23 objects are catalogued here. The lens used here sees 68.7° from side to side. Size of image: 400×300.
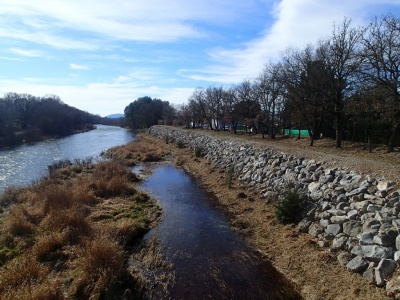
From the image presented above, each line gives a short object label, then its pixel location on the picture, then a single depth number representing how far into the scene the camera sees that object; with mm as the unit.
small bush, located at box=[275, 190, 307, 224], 10383
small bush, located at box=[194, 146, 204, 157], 28047
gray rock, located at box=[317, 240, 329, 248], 8455
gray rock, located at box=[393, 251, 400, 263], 6357
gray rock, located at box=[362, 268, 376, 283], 6567
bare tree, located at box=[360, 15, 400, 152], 15898
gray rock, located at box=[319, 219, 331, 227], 9008
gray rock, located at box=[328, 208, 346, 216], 8889
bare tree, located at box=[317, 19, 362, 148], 19625
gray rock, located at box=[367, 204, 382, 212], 8078
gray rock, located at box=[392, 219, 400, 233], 7051
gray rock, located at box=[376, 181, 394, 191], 8665
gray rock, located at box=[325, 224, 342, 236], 8469
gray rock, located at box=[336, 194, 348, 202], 9382
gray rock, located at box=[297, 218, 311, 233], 9609
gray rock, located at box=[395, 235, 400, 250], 6633
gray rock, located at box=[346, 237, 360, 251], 7672
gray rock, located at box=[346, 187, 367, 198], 9157
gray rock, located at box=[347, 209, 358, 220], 8414
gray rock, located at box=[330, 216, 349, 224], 8586
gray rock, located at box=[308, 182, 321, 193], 10952
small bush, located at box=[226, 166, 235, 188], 16156
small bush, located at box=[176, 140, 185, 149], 36625
